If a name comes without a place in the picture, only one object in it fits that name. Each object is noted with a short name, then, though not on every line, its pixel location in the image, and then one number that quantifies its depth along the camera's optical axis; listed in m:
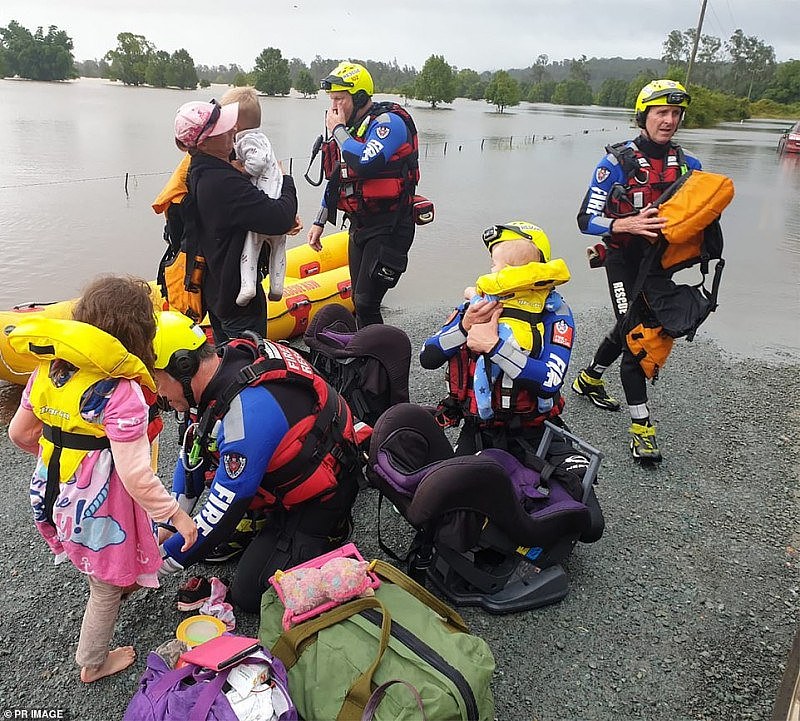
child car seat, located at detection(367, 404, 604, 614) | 2.34
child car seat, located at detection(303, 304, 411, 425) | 3.37
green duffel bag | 1.81
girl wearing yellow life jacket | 1.82
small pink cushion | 2.11
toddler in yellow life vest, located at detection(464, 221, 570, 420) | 2.65
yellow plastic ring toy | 2.24
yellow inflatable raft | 4.38
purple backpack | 1.72
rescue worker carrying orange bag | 3.54
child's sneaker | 2.57
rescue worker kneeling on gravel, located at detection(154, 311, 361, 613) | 2.17
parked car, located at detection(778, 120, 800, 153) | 25.22
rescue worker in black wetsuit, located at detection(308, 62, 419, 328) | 4.11
